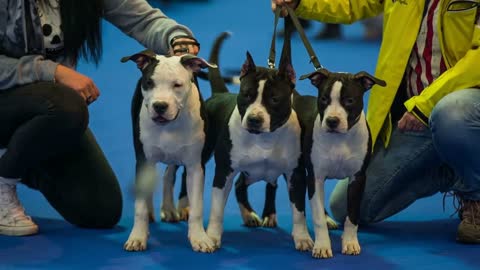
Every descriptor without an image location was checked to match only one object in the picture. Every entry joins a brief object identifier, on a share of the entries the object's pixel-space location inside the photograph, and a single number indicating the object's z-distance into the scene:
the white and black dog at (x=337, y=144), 6.33
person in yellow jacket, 6.95
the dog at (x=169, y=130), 6.42
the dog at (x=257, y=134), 6.41
